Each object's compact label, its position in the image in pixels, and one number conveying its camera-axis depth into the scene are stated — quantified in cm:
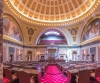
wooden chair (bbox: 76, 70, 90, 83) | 269
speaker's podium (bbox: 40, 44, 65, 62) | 1760
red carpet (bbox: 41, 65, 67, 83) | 467
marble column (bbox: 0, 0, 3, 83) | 122
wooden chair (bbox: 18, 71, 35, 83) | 247
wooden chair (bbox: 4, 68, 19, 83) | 287
